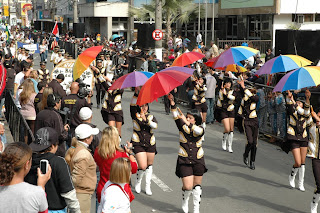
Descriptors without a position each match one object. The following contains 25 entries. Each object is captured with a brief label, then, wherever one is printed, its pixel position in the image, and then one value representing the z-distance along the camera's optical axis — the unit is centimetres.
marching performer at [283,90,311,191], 990
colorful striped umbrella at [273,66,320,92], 931
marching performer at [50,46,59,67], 2296
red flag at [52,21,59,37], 2647
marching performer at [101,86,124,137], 1157
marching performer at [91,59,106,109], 1618
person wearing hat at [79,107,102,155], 771
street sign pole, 2530
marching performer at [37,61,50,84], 1588
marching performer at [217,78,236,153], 1296
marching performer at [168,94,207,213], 814
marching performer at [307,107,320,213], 841
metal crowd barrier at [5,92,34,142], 1023
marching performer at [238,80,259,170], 1137
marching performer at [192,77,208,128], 1343
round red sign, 2459
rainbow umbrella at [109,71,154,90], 948
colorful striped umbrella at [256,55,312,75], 1089
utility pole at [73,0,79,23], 4841
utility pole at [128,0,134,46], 3726
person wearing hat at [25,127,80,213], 514
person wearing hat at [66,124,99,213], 618
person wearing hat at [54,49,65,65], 2236
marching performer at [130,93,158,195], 937
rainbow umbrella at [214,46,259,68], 1214
